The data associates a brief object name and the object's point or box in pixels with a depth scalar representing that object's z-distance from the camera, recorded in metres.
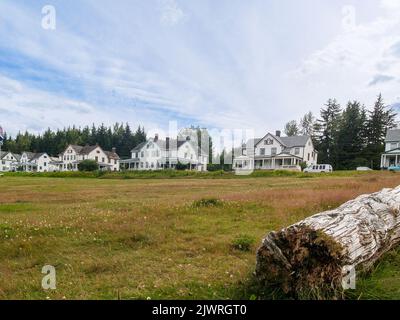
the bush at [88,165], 73.16
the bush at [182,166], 72.81
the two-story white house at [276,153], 67.25
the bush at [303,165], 61.06
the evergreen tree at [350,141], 70.25
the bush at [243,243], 7.78
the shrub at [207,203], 13.33
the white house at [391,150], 56.43
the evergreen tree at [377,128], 67.19
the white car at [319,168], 54.02
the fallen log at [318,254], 4.92
